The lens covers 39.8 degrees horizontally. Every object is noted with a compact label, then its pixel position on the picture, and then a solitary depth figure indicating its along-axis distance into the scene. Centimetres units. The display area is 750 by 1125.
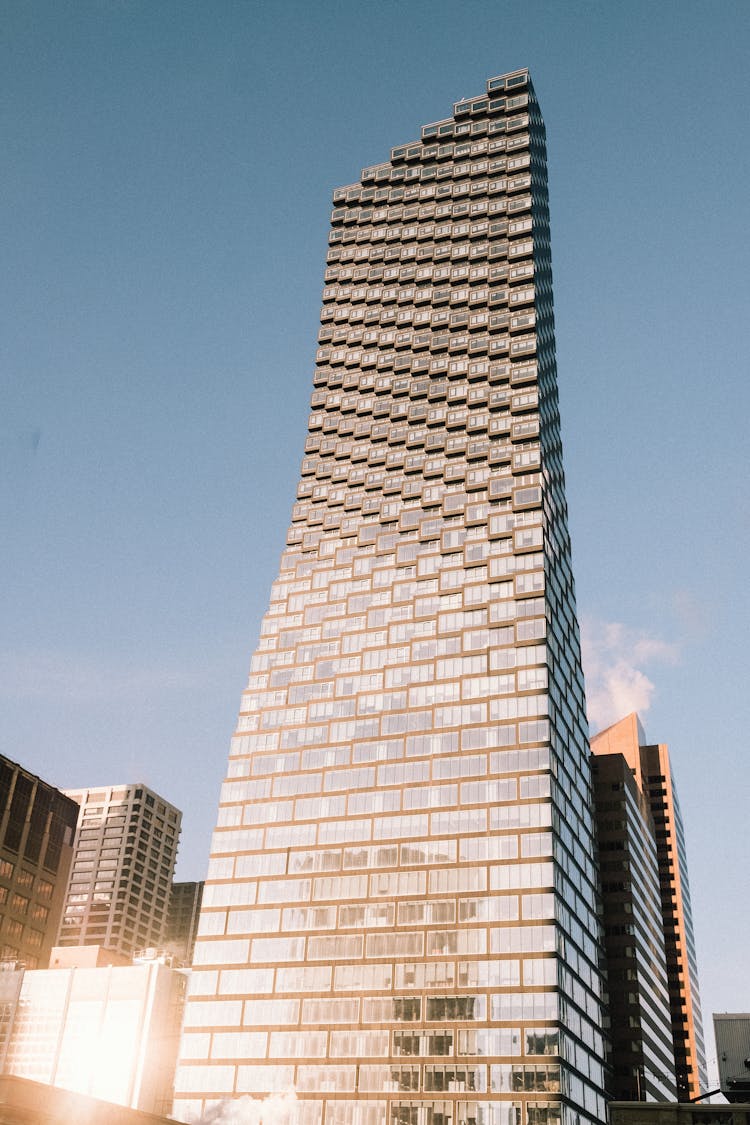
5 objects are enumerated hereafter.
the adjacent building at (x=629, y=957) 16825
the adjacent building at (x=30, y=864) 16462
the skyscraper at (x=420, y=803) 12800
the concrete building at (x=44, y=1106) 5362
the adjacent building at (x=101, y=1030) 14888
